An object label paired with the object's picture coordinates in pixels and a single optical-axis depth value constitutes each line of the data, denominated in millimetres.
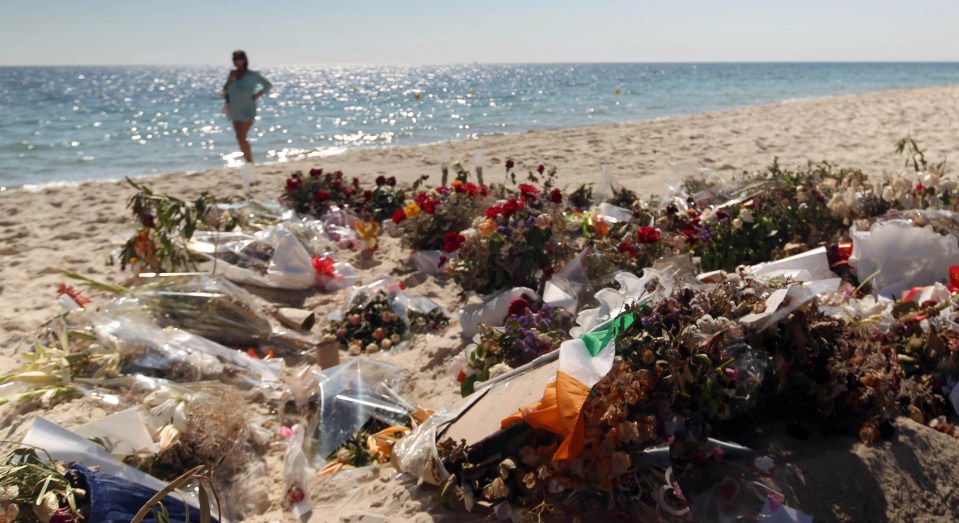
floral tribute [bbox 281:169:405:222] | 6547
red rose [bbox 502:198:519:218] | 4230
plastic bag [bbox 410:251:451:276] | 5234
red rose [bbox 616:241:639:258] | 4105
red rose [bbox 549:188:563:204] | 4410
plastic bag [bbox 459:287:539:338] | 3951
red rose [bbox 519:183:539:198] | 4453
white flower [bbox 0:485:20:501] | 1970
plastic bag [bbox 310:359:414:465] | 3178
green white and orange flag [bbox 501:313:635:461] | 2219
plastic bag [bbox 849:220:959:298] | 3771
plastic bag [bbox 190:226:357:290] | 4969
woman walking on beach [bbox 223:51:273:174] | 8930
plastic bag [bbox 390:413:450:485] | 2506
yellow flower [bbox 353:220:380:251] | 5742
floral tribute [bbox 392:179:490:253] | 5316
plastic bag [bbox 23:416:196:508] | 2316
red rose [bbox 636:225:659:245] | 3973
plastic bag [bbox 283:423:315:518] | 2763
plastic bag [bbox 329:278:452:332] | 4402
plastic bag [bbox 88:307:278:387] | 3516
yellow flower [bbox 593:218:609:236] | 4688
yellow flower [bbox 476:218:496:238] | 4157
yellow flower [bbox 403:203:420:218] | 5301
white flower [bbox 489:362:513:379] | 2990
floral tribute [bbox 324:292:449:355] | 4246
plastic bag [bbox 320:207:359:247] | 6035
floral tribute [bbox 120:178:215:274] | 4652
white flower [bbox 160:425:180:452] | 2779
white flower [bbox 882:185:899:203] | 4281
